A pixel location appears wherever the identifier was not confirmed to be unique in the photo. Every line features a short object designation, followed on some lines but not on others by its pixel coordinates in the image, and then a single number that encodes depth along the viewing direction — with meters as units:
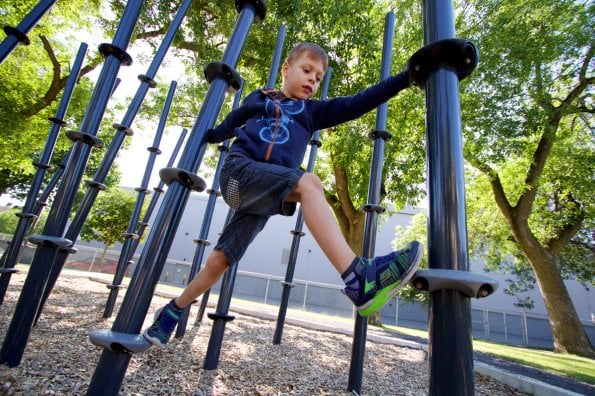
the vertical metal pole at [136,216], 3.88
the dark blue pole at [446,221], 0.80
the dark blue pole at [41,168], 3.15
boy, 1.27
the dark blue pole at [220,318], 2.50
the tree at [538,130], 8.38
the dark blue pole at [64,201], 1.78
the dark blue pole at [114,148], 2.50
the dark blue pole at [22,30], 1.98
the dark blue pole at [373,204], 2.48
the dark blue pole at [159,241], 1.10
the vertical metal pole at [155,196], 4.21
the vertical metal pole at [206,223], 3.66
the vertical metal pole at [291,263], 3.78
